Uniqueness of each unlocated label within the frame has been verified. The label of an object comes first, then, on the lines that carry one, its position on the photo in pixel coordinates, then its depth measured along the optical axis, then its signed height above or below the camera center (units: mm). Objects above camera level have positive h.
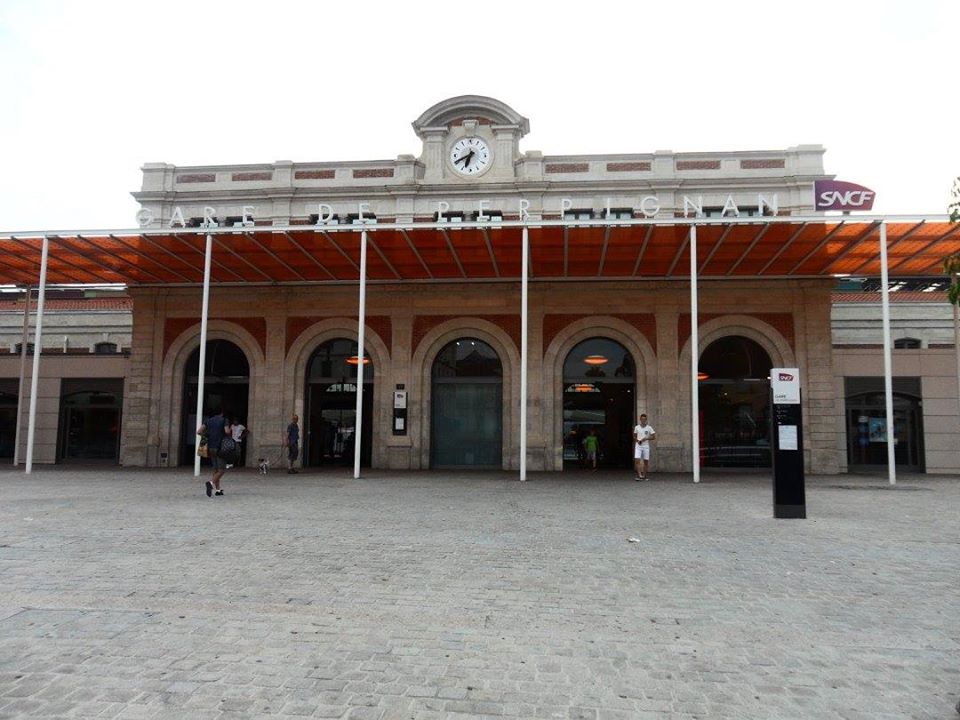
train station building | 20391 +2584
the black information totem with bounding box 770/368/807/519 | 10797 -436
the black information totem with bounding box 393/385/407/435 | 21031 -27
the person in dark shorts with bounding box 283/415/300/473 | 19766 -899
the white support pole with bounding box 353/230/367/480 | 17094 +1257
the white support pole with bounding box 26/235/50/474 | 17844 +1144
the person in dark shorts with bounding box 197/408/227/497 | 13258 -720
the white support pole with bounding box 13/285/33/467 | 22000 +832
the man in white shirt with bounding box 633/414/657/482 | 17562 -858
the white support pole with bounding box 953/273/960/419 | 18477 +2246
